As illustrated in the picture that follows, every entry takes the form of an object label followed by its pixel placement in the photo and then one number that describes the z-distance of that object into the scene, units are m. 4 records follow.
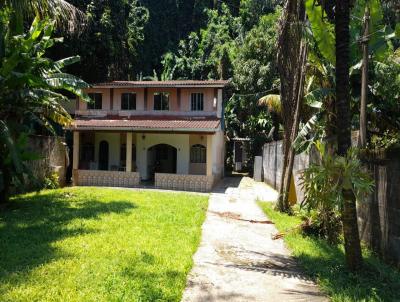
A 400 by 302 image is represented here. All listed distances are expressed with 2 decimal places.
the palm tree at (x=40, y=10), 9.69
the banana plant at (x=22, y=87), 11.60
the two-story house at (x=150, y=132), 20.00
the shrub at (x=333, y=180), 6.10
